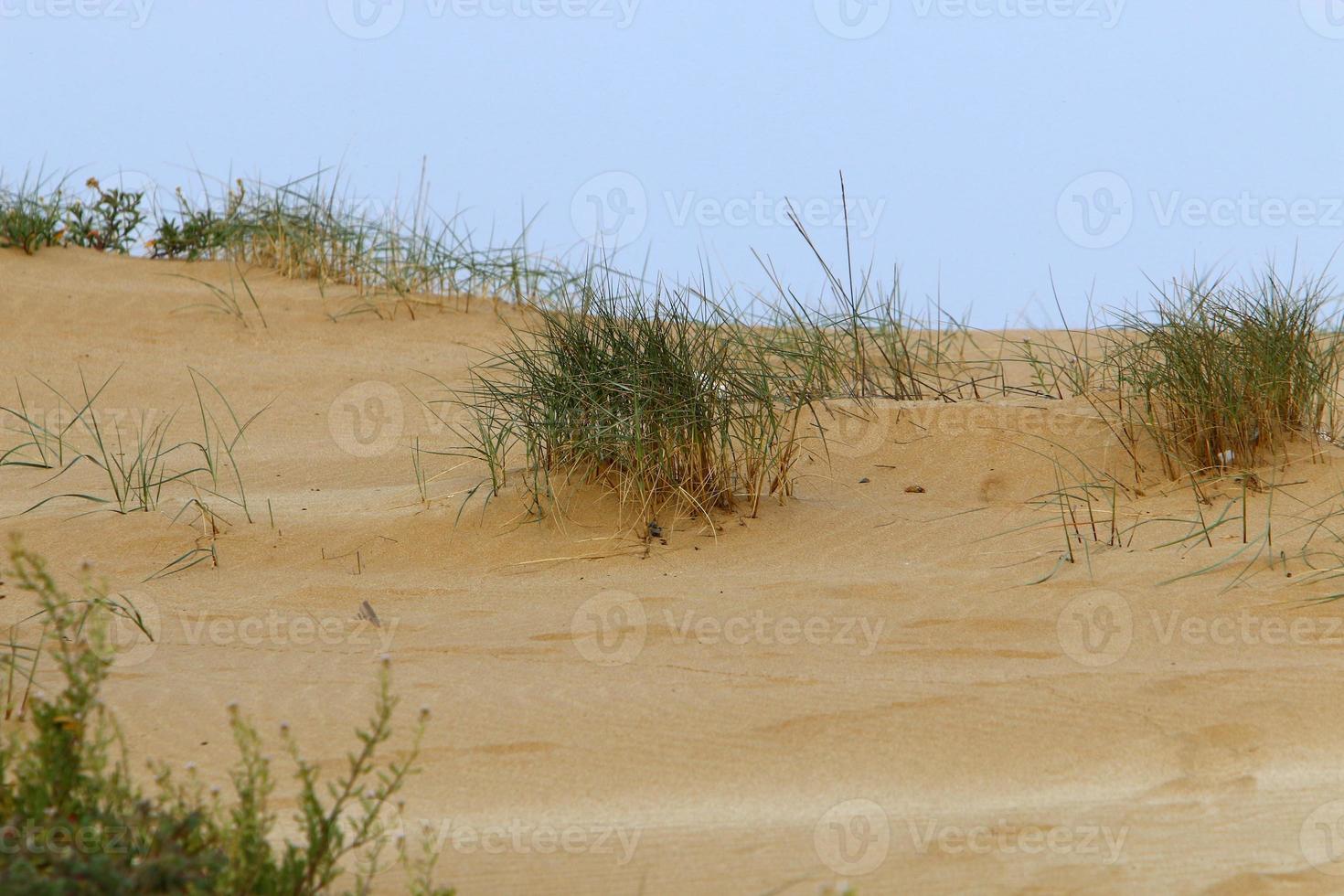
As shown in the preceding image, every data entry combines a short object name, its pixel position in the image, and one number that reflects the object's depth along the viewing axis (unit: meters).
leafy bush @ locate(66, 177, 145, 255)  17.31
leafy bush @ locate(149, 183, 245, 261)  17.05
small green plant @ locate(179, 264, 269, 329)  15.13
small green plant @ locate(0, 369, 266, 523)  8.73
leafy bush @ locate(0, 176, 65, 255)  16.27
